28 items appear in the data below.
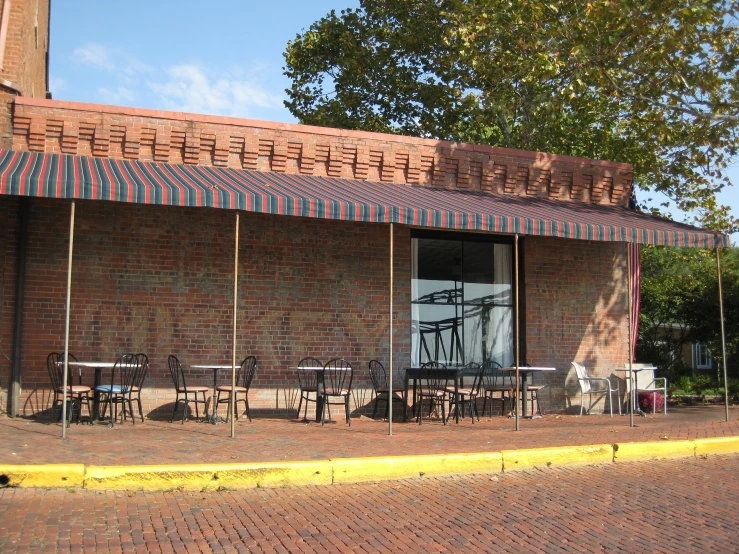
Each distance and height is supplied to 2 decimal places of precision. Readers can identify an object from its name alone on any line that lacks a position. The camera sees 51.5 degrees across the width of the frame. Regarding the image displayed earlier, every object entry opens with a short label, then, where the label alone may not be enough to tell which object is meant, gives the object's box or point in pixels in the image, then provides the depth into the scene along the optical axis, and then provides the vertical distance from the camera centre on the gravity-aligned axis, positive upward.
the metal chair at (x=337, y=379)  10.85 -0.49
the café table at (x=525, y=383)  11.45 -0.58
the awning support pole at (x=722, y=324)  10.72 +0.30
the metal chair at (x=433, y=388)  10.98 -0.63
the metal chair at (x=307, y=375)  11.31 -0.44
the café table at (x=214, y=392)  10.13 -0.63
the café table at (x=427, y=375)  10.80 -0.42
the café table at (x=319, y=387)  10.43 -0.56
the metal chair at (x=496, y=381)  12.27 -0.59
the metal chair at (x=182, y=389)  10.14 -0.59
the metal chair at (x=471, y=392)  11.17 -0.68
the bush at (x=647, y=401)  13.44 -0.96
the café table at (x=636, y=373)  12.71 -0.46
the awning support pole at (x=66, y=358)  7.84 -0.14
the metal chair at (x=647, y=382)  13.05 -0.62
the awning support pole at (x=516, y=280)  9.67 +1.02
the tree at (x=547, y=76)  14.17 +5.96
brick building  10.11 +1.49
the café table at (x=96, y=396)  9.56 -0.64
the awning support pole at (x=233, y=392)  8.30 -0.51
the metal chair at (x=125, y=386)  9.50 -0.53
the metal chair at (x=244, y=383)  10.38 -0.53
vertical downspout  9.97 +0.44
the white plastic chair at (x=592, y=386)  12.61 -0.69
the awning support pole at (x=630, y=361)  10.57 -0.20
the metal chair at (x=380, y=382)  11.64 -0.56
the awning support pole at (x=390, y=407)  9.09 -0.74
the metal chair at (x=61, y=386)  9.45 -0.52
